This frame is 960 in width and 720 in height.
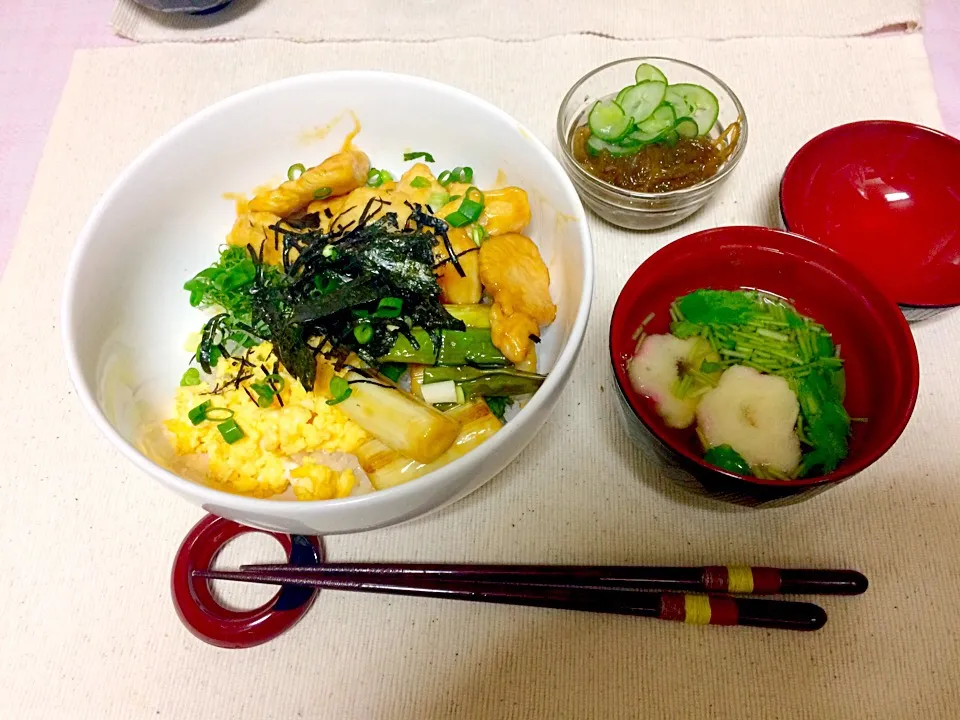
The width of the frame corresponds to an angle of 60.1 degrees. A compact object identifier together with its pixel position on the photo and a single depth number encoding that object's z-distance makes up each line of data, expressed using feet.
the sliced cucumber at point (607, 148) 1.25
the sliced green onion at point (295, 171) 1.22
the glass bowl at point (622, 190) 1.21
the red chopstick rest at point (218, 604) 1.00
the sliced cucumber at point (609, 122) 1.25
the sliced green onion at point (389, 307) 1.03
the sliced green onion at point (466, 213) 1.10
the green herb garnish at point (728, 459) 1.01
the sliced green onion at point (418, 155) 1.22
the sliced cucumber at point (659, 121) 1.25
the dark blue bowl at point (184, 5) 1.48
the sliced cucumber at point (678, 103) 1.27
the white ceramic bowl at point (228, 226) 0.91
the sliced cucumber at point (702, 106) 1.28
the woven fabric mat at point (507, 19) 1.48
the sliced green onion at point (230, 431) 1.04
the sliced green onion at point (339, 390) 1.02
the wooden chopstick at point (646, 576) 0.99
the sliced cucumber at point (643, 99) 1.26
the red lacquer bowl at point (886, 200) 1.22
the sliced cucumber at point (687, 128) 1.26
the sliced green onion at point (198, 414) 1.05
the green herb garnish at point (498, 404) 1.06
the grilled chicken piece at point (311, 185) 1.15
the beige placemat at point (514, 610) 0.98
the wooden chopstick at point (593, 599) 0.97
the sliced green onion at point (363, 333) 1.03
